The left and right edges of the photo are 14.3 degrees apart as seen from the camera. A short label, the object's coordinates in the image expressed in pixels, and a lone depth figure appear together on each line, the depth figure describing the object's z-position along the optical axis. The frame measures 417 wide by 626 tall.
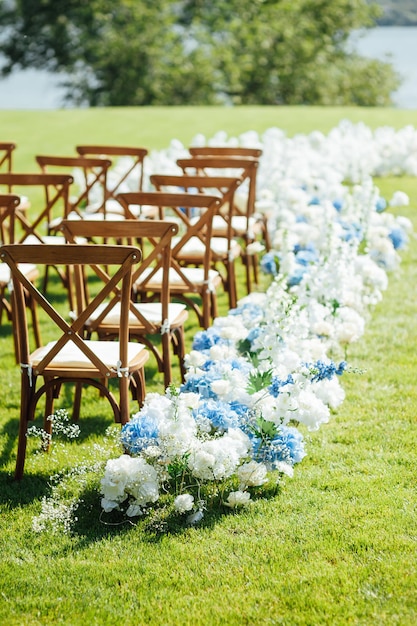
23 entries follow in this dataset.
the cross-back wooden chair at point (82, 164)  14.20
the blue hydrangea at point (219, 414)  8.21
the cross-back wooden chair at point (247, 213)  14.13
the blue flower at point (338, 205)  17.12
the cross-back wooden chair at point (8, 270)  10.88
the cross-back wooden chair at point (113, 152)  16.20
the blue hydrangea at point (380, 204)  17.46
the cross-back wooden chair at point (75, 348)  7.89
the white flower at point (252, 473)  8.01
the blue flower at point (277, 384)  8.36
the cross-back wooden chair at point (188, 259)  10.59
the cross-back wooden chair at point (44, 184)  12.30
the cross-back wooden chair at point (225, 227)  12.10
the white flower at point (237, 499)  7.84
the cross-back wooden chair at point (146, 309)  8.83
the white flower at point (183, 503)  7.55
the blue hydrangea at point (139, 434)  7.93
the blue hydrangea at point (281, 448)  8.15
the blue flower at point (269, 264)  13.97
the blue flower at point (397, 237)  16.39
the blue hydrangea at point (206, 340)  10.00
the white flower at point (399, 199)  17.51
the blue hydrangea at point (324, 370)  8.11
